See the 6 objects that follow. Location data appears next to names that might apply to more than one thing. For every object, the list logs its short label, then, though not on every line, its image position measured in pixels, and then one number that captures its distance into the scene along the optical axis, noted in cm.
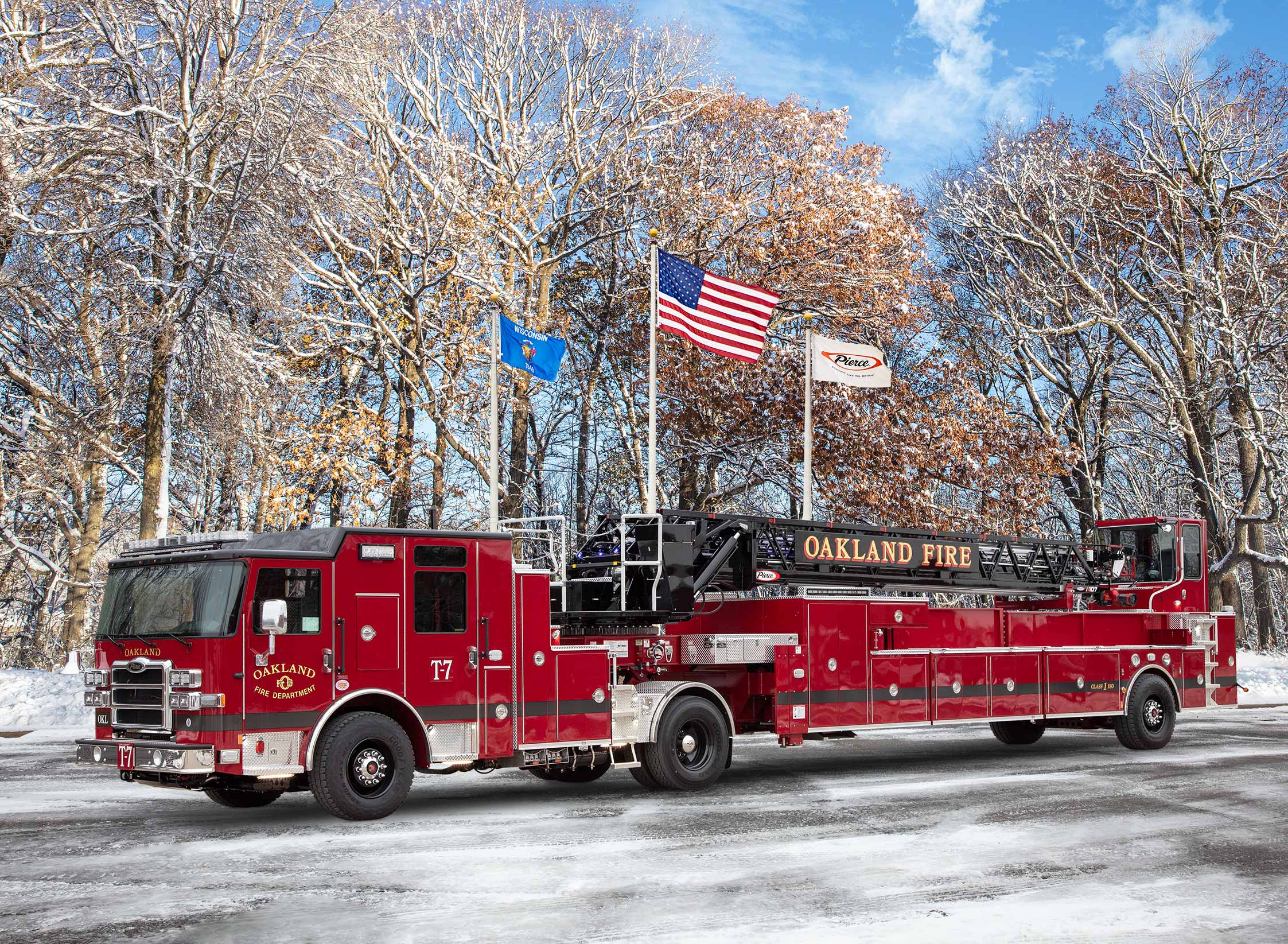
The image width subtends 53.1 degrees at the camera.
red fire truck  1108
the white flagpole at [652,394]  1725
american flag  2023
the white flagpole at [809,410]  2130
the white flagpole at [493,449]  1668
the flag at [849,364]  2252
